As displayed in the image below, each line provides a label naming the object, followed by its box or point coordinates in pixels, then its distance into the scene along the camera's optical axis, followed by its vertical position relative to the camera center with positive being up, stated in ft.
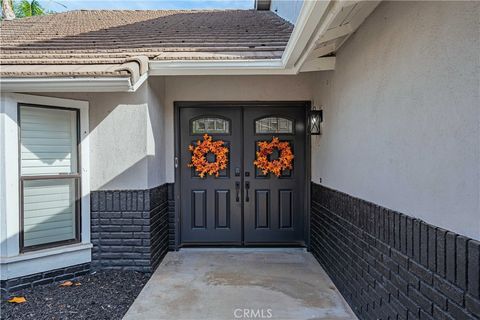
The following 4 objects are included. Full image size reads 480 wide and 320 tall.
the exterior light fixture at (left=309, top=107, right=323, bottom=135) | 15.43 +1.51
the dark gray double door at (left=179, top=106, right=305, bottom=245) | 17.97 -1.74
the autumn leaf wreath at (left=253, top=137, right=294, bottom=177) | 17.79 -0.25
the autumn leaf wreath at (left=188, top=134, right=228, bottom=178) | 17.74 -0.13
